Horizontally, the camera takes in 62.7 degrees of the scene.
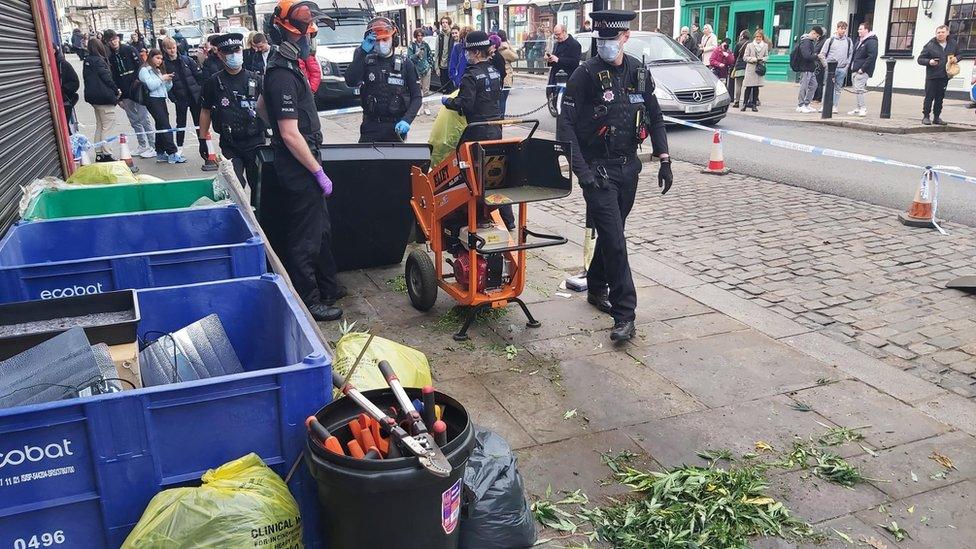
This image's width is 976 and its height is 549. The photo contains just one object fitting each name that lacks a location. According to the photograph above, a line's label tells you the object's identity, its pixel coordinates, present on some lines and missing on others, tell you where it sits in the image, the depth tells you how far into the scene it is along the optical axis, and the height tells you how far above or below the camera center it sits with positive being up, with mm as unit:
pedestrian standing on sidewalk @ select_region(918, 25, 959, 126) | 15805 -760
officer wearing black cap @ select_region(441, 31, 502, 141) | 8016 -469
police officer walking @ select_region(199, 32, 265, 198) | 8016 -552
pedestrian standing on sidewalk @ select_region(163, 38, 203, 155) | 11998 -497
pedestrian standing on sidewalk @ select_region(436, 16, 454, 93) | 21906 -198
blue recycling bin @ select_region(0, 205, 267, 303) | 3893 -1052
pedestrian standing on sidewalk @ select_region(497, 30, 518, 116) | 14777 -312
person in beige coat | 18391 -744
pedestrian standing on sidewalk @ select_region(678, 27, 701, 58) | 23478 -244
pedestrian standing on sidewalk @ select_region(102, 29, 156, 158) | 13680 -486
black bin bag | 3137 -1767
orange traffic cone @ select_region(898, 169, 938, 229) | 8422 -1894
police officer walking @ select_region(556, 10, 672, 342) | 5520 -650
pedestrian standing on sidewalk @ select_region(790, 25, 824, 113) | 18469 -814
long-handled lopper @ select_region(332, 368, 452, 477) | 2361 -1158
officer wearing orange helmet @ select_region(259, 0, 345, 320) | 5480 -803
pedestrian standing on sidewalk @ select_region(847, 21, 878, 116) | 17422 -725
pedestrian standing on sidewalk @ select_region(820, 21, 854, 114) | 17750 -522
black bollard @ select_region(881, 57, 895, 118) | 16844 -1336
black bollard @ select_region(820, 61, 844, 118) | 17250 -1339
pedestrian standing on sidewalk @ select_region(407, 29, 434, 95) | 19453 -316
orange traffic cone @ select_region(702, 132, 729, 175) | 11719 -1808
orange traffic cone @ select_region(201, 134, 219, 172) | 11986 -1718
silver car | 15445 -1052
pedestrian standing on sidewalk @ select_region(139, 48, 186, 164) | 13016 -853
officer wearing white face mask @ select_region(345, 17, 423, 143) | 8383 -395
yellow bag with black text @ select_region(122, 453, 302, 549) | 2307 -1320
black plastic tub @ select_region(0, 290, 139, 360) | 3021 -1018
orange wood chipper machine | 5484 -1214
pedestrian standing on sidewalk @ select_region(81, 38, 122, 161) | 12682 -509
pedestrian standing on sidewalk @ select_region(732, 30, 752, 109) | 19672 -848
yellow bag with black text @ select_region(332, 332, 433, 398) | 3818 -1503
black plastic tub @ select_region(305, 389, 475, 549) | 2354 -1331
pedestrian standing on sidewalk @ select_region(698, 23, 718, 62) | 22906 -317
